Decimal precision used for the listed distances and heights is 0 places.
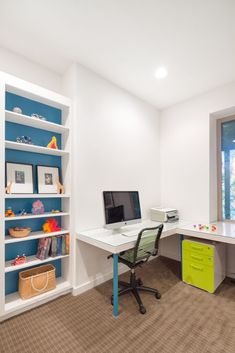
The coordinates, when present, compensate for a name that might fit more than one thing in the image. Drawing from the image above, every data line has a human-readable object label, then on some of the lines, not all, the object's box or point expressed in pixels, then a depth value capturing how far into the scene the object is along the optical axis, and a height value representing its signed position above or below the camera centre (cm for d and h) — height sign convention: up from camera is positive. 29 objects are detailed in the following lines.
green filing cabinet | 230 -109
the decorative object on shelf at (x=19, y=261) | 192 -85
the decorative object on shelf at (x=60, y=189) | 231 -11
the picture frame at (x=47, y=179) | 222 +1
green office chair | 195 -85
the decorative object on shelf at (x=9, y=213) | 191 -34
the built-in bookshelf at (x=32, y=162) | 184 +23
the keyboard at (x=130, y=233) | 218 -65
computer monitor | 224 -36
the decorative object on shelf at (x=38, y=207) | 211 -32
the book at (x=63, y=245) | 225 -79
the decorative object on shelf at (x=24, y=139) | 209 +47
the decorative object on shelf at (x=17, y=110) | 201 +77
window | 296 +20
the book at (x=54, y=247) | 218 -79
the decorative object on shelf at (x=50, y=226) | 220 -56
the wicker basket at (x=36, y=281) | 195 -112
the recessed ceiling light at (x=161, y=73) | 242 +147
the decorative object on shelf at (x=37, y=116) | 215 +76
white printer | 294 -56
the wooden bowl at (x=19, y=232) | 193 -55
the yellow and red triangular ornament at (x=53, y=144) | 226 +45
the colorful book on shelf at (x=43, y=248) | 209 -79
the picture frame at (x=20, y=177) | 201 +3
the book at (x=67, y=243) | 226 -77
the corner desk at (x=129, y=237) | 185 -67
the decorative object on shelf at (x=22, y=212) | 204 -36
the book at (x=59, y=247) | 221 -81
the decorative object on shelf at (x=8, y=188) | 192 -8
